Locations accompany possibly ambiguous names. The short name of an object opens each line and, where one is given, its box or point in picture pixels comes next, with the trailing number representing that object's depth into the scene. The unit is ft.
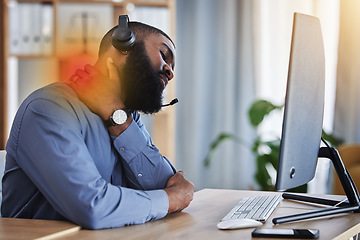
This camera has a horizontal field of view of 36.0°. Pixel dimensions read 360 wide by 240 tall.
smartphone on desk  3.85
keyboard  4.48
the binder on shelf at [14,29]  13.48
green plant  12.55
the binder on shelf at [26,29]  13.52
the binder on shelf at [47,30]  13.51
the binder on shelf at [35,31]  13.50
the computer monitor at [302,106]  4.31
